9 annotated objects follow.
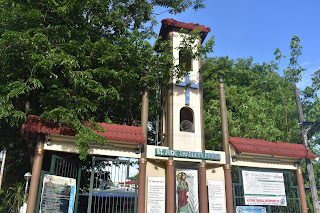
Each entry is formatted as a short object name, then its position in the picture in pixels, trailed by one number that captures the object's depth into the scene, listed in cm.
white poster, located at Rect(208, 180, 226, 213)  1496
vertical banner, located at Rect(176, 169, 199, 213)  1454
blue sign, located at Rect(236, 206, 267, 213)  1517
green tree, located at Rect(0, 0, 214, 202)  1213
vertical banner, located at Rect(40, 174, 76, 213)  1200
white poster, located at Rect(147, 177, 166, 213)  1398
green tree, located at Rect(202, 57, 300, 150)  2088
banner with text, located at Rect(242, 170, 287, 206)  1566
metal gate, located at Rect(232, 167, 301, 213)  1557
